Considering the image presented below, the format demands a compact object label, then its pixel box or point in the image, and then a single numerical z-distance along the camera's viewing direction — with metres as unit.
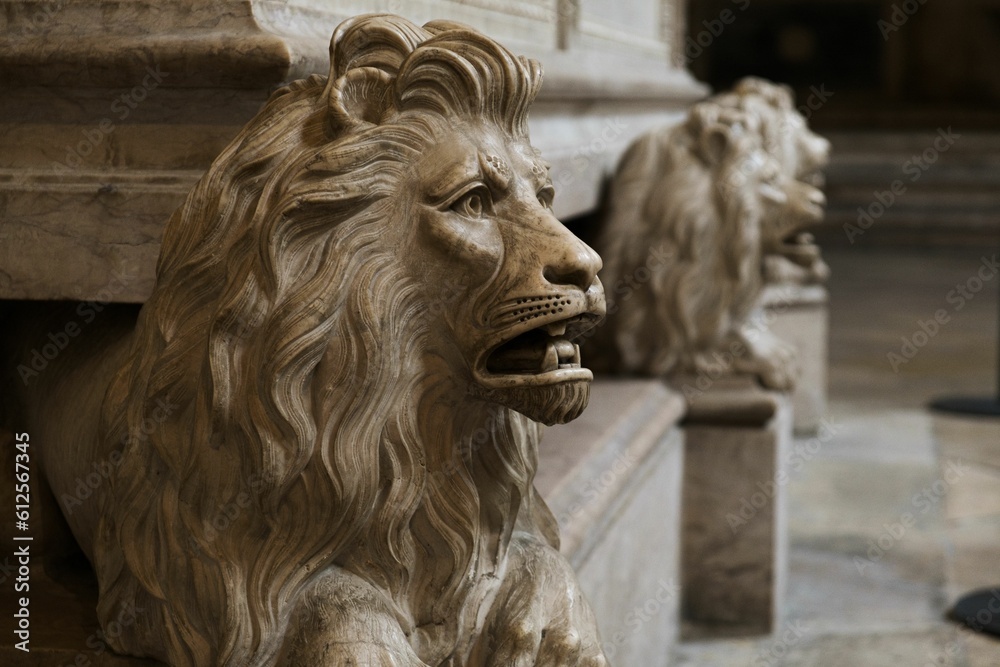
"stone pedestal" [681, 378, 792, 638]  8.45
